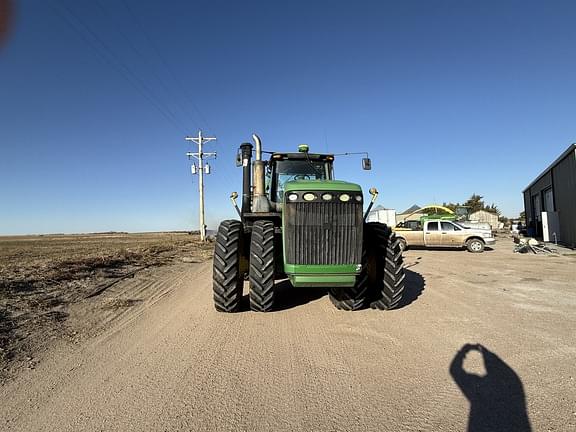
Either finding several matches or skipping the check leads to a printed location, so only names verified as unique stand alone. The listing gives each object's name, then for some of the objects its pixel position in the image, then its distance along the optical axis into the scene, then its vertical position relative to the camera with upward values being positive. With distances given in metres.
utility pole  31.48 +6.09
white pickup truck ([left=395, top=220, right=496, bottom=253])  17.61 -0.14
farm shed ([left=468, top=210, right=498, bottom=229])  40.50 +1.94
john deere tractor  5.27 -0.24
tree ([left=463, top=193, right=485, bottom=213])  61.09 +5.44
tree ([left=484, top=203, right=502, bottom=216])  60.68 +4.22
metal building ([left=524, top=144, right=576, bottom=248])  16.95 +1.89
